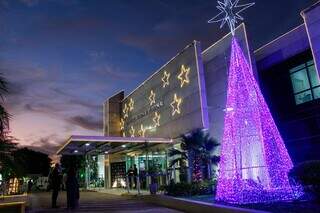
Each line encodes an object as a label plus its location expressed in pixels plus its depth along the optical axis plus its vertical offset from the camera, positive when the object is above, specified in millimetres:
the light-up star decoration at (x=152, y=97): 19942 +5839
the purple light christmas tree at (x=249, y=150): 8175 +552
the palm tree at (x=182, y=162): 12788 +413
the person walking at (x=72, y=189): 9101 -430
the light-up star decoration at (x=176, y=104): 16916 +4431
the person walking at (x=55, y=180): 9913 -93
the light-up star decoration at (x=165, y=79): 18368 +6663
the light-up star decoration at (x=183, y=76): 16160 +6063
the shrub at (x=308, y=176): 6792 -376
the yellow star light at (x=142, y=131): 21313 +3464
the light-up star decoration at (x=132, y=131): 22967 +3769
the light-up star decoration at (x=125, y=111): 24747 +6121
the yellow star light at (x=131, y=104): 23716 +6422
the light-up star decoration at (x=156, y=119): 19248 +3977
